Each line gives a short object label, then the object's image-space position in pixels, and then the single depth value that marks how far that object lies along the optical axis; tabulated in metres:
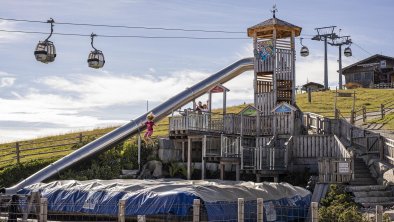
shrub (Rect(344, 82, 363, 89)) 84.73
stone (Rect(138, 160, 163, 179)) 35.16
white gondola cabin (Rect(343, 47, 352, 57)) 65.00
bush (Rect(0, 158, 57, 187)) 38.19
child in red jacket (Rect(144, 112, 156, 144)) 36.78
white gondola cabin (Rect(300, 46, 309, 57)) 44.88
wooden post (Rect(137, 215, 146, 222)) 16.97
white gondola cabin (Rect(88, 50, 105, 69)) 27.78
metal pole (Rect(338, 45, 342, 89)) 86.44
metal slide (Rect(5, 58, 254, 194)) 36.16
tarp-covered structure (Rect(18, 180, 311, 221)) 21.91
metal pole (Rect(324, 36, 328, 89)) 86.75
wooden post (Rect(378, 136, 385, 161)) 31.81
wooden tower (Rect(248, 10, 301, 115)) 38.78
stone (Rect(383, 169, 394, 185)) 28.72
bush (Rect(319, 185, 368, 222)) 20.50
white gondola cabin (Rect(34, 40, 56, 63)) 26.27
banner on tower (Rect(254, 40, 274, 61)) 38.88
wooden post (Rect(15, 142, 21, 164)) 40.54
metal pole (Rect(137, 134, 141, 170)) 36.03
